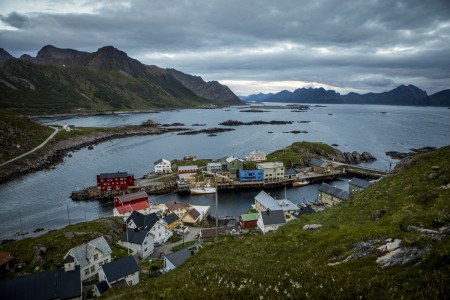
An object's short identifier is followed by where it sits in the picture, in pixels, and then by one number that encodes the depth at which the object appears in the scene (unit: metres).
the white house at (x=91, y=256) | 35.41
